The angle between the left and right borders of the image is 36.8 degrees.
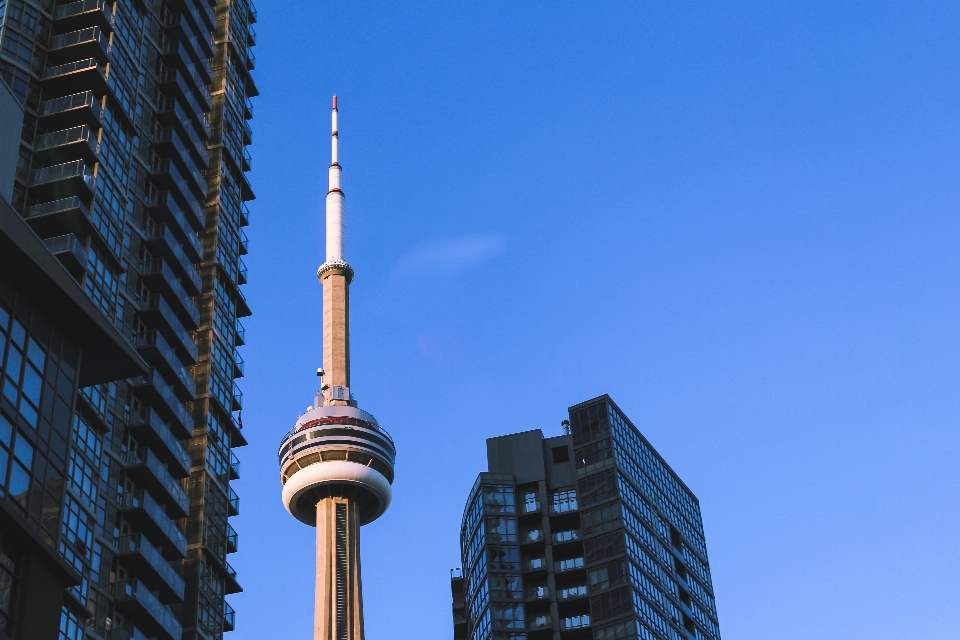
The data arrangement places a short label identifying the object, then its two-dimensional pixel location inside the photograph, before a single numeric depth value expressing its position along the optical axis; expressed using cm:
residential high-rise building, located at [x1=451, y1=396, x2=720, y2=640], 13050
